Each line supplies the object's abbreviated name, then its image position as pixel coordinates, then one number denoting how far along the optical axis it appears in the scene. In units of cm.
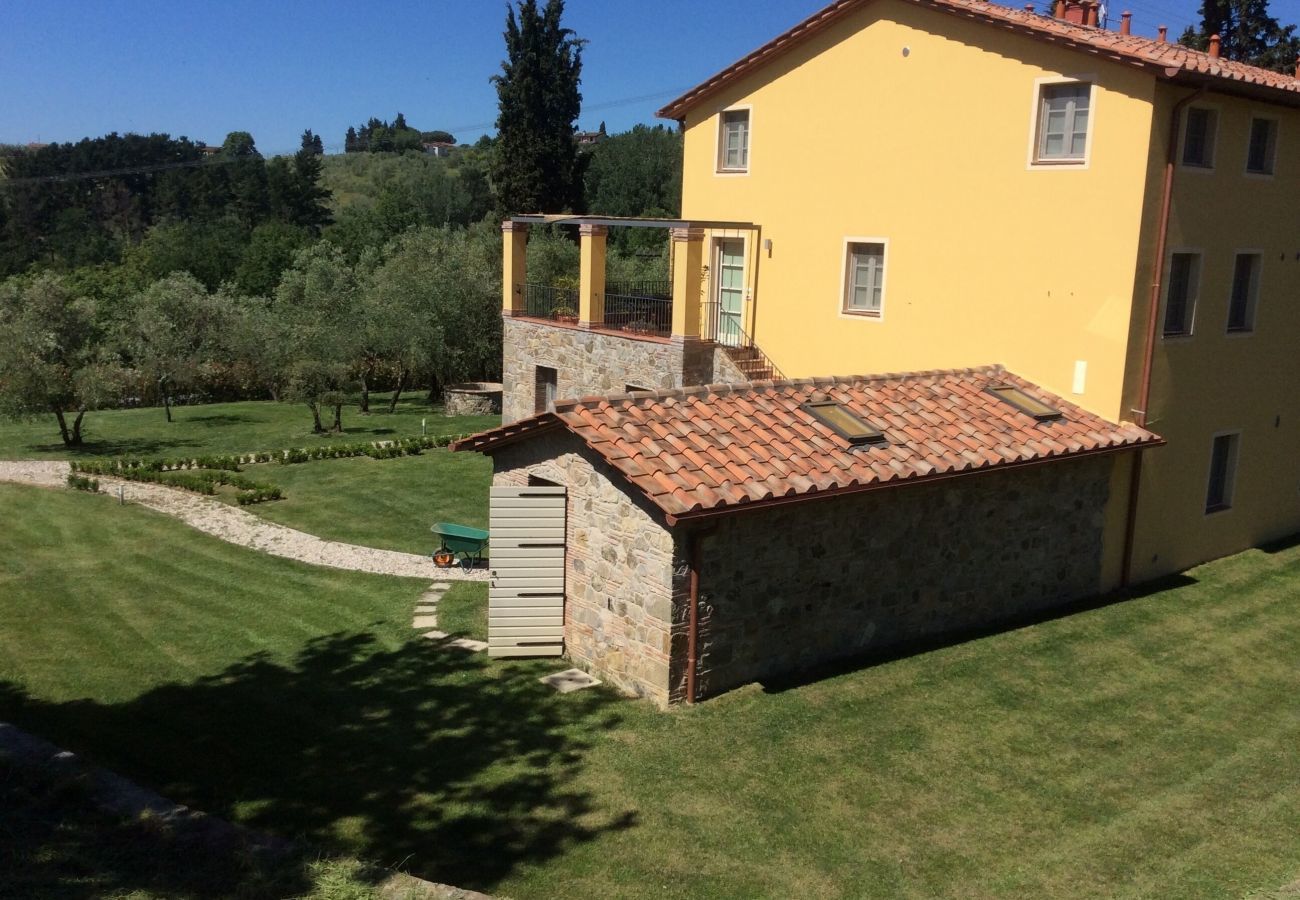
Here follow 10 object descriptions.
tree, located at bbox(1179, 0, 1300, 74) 3178
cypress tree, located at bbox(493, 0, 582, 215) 4003
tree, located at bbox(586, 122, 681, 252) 7193
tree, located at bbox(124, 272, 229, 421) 3088
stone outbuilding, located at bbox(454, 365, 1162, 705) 997
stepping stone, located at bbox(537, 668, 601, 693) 1079
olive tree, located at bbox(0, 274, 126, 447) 2408
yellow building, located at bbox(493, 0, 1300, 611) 1362
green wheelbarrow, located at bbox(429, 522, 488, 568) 1566
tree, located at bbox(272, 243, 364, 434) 2677
